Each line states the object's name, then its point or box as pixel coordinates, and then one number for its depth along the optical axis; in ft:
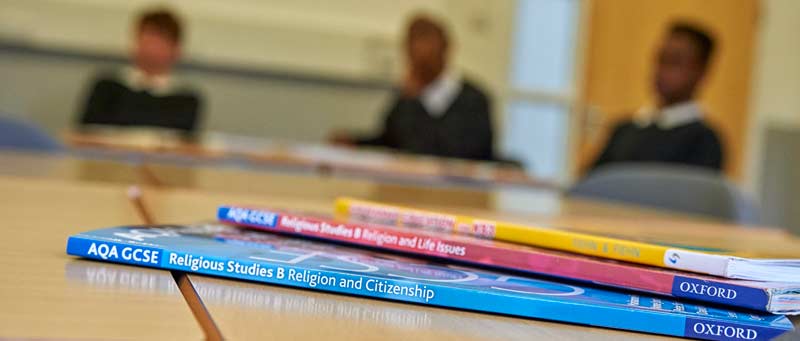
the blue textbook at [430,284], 1.51
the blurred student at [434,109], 15.98
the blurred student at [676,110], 12.55
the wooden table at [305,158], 7.63
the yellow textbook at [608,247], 1.65
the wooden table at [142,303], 1.18
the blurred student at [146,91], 16.26
